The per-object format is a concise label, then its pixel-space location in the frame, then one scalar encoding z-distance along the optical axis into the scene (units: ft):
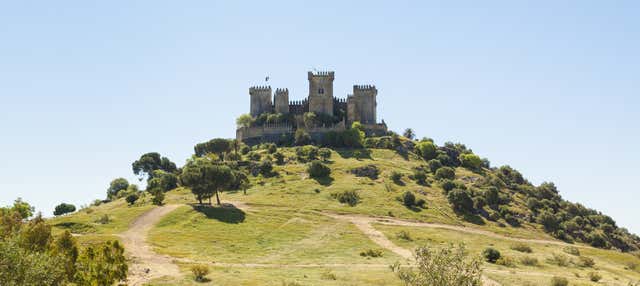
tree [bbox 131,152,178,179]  513.04
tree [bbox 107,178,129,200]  508.53
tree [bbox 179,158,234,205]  337.72
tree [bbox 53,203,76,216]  421.18
